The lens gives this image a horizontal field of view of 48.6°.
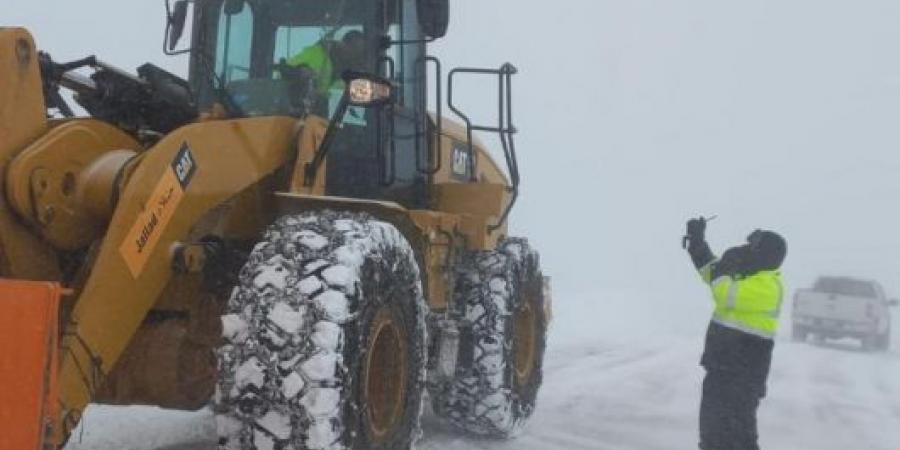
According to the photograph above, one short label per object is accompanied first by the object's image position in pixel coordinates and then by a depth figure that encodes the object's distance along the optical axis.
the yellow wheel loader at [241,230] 3.25
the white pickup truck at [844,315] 21.84
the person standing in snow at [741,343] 5.92
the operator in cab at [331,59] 4.93
